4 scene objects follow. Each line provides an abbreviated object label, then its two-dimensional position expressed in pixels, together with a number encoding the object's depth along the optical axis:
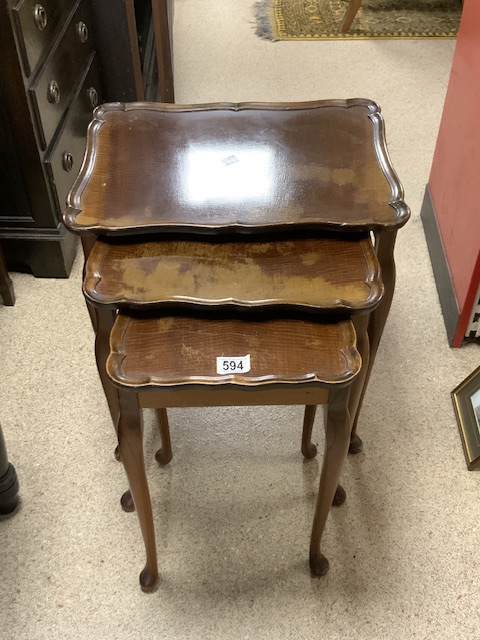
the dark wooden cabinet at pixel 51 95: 1.64
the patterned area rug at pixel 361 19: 3.27
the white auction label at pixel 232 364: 0.97
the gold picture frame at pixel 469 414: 1.49
